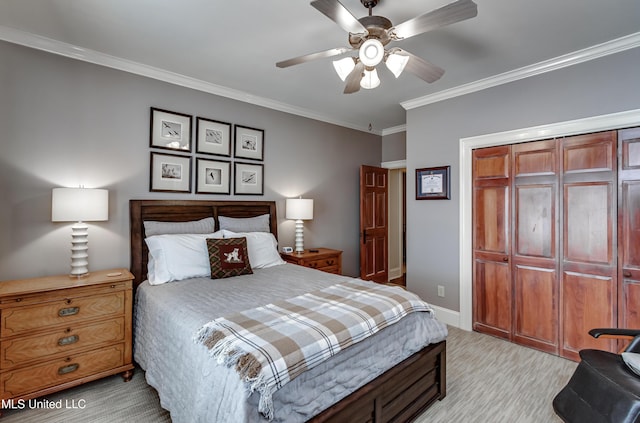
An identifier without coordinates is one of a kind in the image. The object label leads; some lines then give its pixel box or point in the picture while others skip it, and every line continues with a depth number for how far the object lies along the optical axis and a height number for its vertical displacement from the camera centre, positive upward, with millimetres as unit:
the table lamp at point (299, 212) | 3891 +35
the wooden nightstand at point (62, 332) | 2037 -839
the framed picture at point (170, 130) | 3074 +864
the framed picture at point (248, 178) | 3693 +445
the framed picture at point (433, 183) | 3617 +388
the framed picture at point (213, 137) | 3367 +869
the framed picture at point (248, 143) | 3678 +874
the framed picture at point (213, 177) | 3383 +428
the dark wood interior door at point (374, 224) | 4777 -137
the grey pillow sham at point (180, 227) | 2906 -123
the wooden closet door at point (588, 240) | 2602 -217
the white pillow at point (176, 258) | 2588 -376
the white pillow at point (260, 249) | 3113 -355
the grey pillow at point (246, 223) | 3371 -97
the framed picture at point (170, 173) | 3090 +431
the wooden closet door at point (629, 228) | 2482 -99
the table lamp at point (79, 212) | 2361 +19
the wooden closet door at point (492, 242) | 3186 -288
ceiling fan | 1570 +1032
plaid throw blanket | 1274 -579
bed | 1366 -800
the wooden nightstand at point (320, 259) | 3714 -547
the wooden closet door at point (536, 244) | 2900 -277
